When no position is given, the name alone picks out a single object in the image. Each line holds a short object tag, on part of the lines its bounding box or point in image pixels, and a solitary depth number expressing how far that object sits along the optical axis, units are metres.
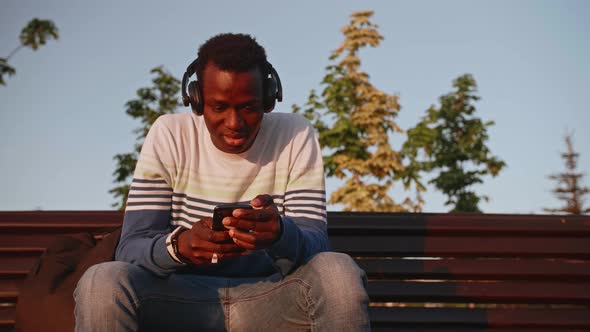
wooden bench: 3.75
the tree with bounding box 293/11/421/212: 17.11
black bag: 2.76
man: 2.38
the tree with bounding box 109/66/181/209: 19.39
